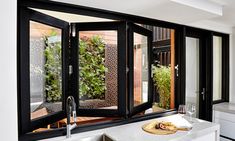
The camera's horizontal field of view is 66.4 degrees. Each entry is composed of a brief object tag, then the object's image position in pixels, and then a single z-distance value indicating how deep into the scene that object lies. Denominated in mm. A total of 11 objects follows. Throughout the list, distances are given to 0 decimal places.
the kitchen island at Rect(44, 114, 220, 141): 1677
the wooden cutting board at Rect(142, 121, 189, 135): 1799
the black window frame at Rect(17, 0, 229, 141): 1480
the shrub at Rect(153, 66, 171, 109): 3088
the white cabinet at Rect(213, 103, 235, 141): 2908
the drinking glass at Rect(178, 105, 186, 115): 2316
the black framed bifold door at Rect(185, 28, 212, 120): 3115
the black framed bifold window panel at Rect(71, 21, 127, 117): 1965
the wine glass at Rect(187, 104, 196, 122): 2201
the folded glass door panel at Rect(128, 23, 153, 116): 2115
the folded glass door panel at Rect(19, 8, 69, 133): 1496
